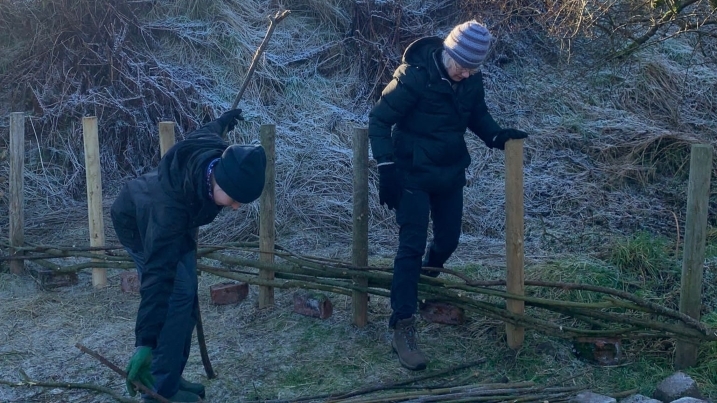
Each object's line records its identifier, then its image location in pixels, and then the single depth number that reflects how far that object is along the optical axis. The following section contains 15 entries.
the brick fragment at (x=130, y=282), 5.58
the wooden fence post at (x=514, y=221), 4.28
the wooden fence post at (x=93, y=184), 5.56
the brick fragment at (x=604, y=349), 4.29
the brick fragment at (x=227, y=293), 5.32
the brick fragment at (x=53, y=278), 5.79
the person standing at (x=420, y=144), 4.21
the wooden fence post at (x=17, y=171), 5.93
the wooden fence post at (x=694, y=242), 4.02
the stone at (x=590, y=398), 3.69
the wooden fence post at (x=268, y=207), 5.01
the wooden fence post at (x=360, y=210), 4.77
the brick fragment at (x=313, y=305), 5.04
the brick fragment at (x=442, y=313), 4.77
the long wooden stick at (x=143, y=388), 3.44
